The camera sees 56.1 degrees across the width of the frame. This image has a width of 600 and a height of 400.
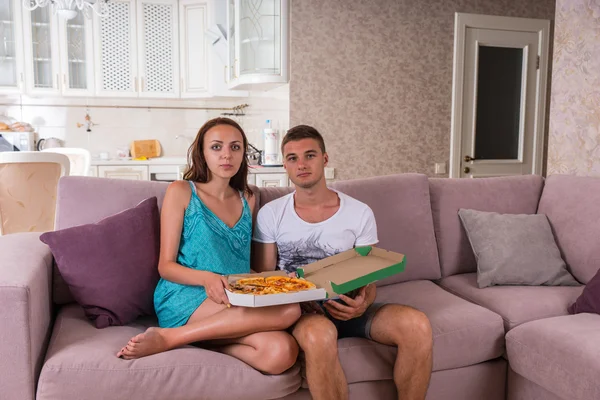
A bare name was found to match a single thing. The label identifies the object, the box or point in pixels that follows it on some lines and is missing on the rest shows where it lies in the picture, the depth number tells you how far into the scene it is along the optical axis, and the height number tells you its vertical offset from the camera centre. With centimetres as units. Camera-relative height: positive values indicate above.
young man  172 -44
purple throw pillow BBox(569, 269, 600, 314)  204 -60
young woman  171 -44
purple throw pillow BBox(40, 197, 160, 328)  189 -45
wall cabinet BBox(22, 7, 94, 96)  518 +73
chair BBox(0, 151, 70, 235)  291 -30
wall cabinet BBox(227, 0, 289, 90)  416 +70
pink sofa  161 -64
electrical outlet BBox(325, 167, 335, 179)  432 -28
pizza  163 -45
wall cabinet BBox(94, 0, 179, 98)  531 +80
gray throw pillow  238 -49
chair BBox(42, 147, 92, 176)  373 -19
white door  460 +31
